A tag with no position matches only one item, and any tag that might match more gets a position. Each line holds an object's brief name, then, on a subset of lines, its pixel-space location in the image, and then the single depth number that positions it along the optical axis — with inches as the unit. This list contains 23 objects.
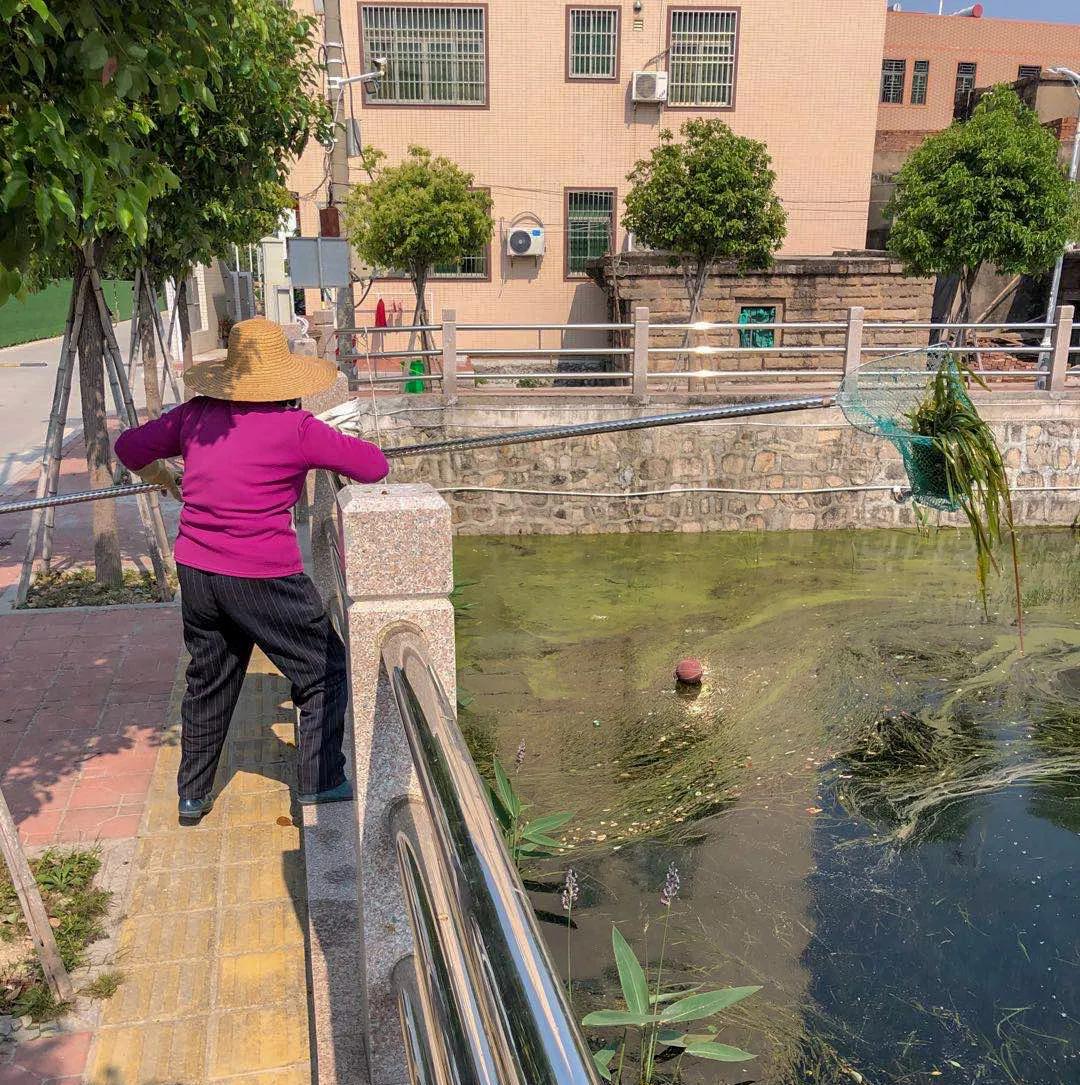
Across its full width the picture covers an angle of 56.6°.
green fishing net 217.9
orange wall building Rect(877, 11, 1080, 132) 1105.4
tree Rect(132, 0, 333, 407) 239.8
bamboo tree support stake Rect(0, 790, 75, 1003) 107.1
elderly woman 117.5
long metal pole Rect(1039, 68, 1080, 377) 700.0
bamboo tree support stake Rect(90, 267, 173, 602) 256.1
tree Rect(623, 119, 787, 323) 549.3
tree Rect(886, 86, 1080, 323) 565.0
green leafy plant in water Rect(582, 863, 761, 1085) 111.3
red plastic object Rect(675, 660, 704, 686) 285.3
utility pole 447.8
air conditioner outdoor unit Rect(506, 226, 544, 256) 739.4
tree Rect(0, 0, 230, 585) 94.6
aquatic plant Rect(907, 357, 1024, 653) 207.8
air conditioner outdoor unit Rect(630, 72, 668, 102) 720.3
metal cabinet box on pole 391.9
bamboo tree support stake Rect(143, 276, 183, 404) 318.7
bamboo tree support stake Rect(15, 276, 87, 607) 255.0
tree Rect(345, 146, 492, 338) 603.8
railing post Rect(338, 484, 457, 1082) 76.4
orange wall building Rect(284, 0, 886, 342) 725.9
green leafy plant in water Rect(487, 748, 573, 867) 159.3
